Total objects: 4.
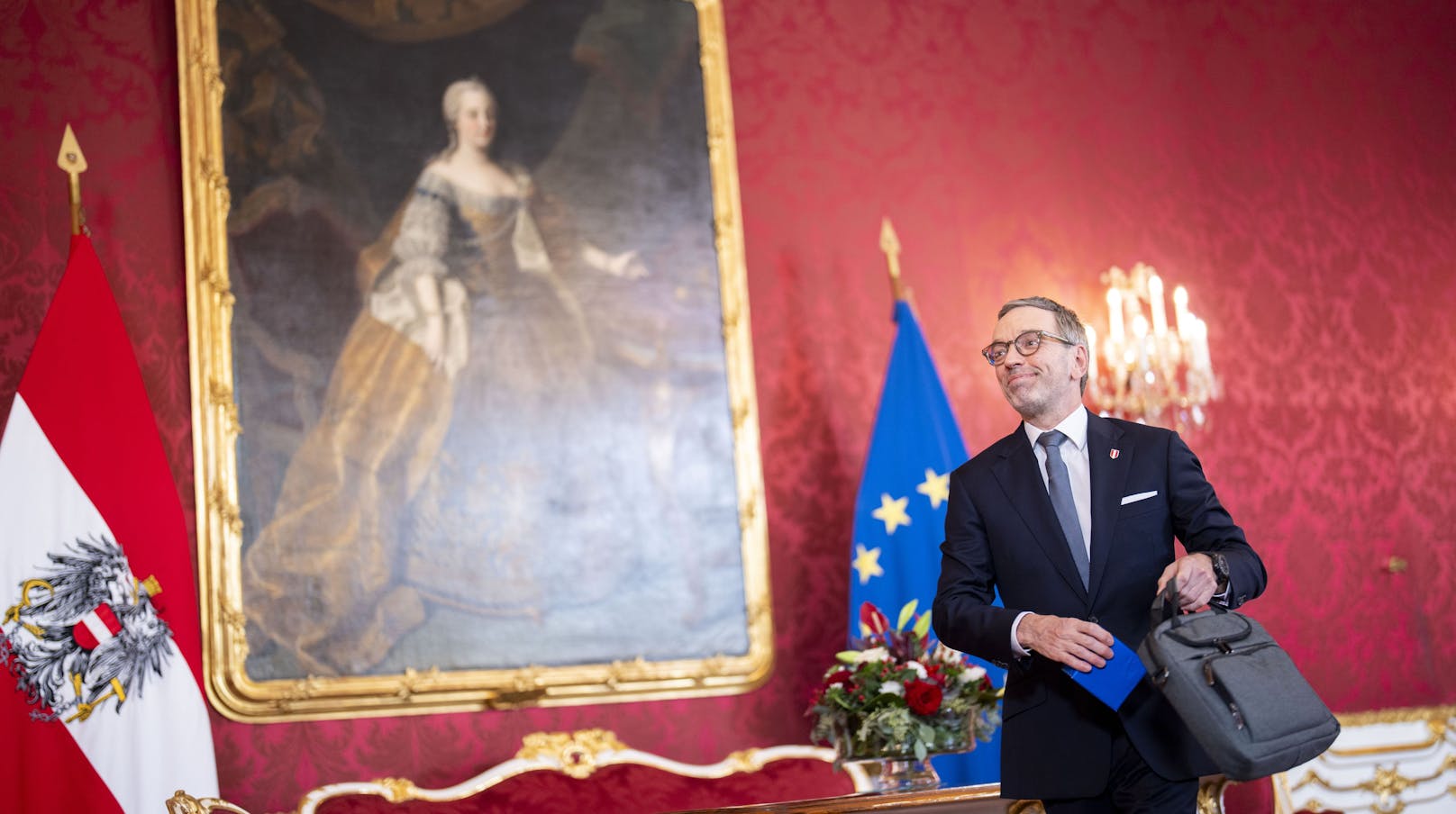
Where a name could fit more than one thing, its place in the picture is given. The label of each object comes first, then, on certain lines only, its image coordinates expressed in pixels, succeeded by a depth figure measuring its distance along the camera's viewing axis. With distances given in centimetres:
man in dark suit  251
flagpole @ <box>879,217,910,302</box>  510
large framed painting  440
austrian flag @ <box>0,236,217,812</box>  374
